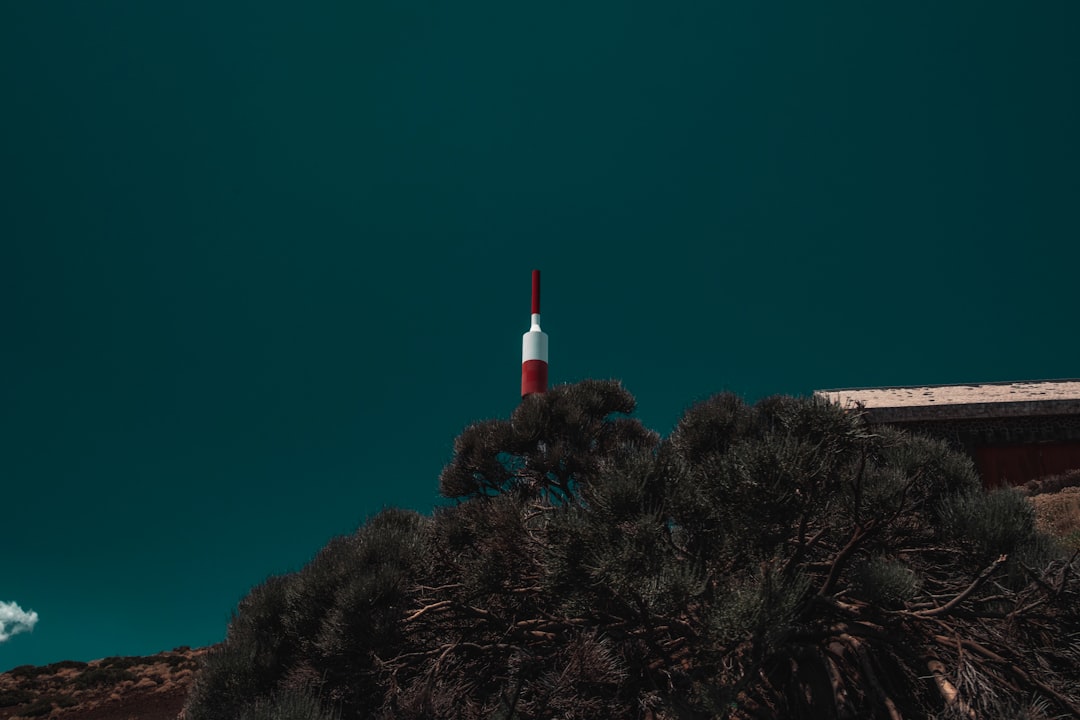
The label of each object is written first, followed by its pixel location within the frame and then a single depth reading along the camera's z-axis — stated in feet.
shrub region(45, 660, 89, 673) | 67.97
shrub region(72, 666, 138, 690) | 58.90
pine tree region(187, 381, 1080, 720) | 13.43
